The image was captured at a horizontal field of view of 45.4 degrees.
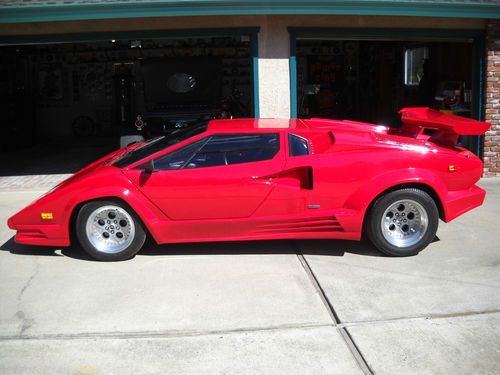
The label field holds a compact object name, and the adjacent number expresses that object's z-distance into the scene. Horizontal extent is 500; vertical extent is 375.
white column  9.97
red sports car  6.07
